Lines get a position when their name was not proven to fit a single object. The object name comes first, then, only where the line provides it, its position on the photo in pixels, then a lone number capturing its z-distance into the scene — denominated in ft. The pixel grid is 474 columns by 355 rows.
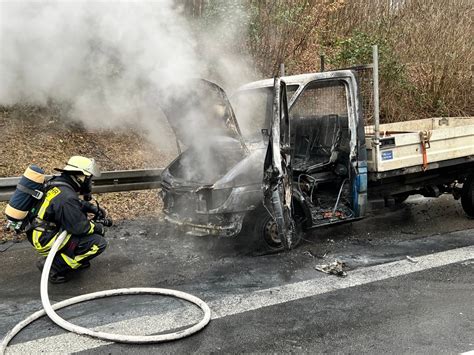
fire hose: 10.50
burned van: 15.03
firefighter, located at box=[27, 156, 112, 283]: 13.94
